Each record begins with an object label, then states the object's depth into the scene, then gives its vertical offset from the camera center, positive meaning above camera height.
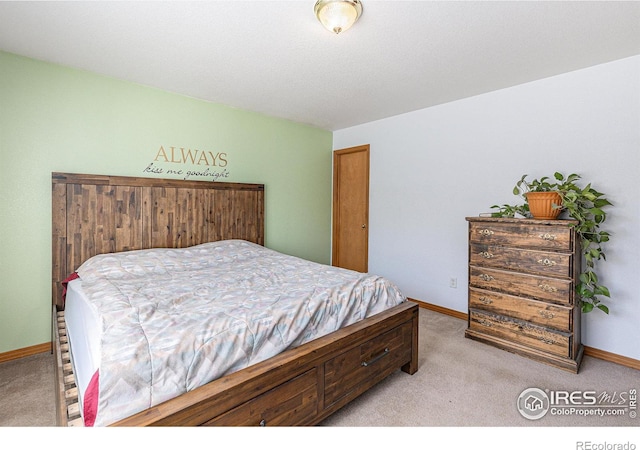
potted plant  2.19 +0.06
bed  1.10 -0.47
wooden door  4.20 +0.18
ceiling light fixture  1.66 +1.14
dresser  2.20 -0.51
